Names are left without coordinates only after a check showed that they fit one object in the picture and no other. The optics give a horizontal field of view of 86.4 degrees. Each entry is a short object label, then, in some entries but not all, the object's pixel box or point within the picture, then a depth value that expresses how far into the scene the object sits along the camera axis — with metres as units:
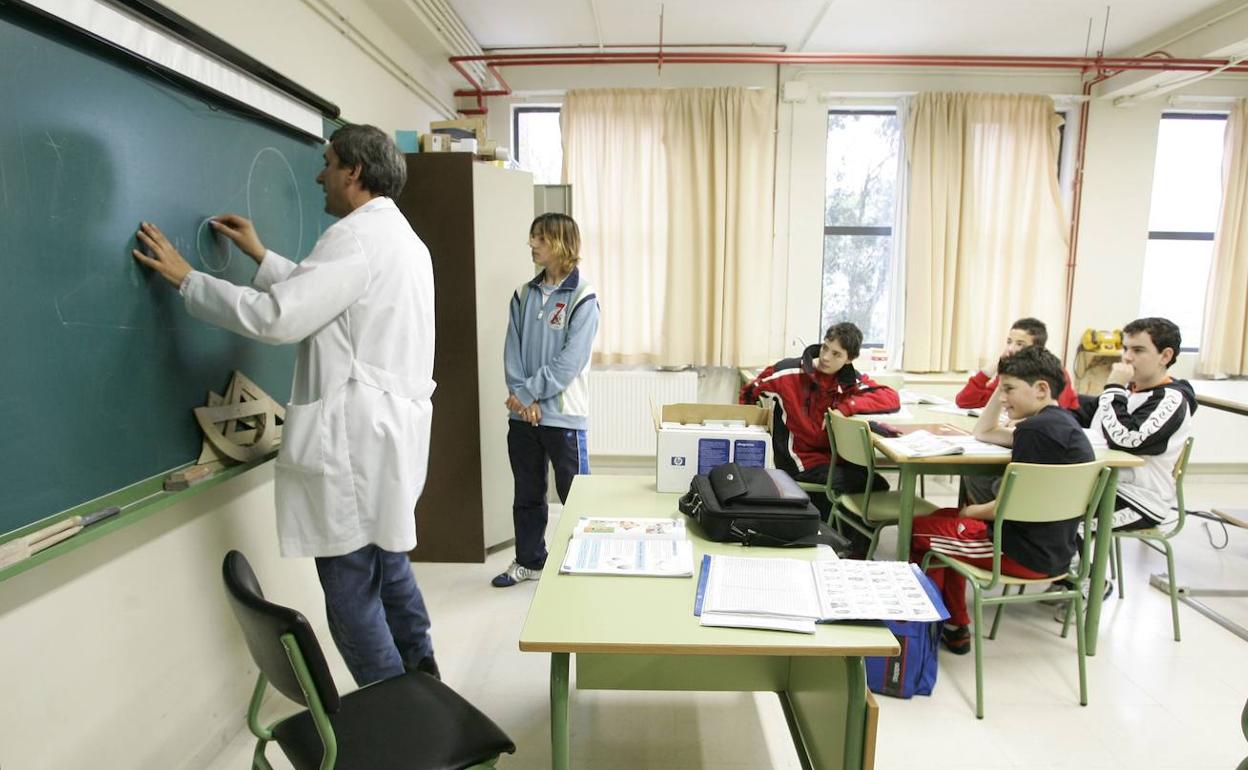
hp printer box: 1.91
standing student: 2.77
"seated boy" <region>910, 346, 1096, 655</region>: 2.19
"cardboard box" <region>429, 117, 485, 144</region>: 3.32
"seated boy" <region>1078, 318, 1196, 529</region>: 2.55
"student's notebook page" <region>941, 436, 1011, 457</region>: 2.51
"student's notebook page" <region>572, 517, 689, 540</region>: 1.64
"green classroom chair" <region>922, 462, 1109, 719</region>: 2.07
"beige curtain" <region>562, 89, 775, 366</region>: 4.52
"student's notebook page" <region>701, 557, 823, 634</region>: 1.25
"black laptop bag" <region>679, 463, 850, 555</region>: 1.58
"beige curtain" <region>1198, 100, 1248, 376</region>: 4.58
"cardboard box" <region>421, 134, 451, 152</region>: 3.13
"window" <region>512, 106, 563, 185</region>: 4.86
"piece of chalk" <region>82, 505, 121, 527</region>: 1.31
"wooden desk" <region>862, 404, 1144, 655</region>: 2.40
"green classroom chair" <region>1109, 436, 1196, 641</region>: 2.62
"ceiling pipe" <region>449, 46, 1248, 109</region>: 3.99
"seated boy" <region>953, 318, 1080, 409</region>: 3.42
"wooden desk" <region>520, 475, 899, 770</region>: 1.19
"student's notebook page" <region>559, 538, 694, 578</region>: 1.45
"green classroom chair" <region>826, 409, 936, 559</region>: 2.65
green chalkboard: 1.21
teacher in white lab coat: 1.52
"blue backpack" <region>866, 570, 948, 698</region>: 2.19
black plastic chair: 1.09
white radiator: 4.73
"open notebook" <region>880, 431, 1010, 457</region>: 2.48
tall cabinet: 3.04
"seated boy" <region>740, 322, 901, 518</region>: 3.12
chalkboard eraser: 1.57
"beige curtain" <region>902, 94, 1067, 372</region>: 4.52
